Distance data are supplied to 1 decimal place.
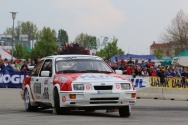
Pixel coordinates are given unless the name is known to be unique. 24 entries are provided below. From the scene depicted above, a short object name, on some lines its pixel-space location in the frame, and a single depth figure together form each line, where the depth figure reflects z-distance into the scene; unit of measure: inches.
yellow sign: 1174.3
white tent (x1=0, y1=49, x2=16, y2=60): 2082.8
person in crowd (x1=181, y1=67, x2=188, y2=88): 1183.7
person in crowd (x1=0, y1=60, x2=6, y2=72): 1403.8
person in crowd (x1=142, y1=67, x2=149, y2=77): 1246.9
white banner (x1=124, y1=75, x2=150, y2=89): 1188.1
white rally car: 584.4
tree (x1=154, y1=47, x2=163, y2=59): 5864.2
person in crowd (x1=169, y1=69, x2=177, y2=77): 1360.0
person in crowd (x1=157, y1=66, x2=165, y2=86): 1179.9
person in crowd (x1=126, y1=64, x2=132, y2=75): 1214.8
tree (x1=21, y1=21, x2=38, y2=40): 7135.8
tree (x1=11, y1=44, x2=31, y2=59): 5201.8
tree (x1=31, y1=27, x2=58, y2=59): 4261.8
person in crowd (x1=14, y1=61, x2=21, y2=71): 1432.1
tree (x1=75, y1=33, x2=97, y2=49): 6742.1
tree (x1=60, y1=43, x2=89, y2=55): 2869.1
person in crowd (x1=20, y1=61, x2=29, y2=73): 1390.3
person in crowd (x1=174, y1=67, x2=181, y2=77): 1359.5
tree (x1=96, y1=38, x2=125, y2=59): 4411.9
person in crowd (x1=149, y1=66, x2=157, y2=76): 1282.7
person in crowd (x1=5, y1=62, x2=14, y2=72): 1408.7
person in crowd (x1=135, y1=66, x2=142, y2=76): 1226.6
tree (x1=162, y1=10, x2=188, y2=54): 4121.6
